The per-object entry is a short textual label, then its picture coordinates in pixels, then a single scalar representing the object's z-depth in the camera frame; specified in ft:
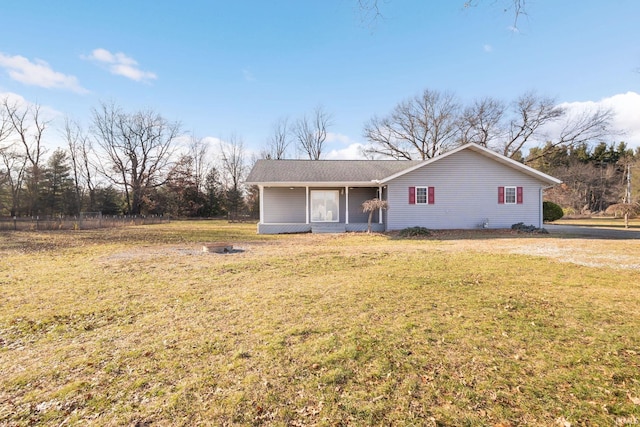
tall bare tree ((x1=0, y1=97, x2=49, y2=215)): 98.94
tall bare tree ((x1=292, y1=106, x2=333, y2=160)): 128.77
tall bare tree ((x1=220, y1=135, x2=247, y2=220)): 130.03
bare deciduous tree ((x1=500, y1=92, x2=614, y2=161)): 90.94
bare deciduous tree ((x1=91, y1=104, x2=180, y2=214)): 116.47
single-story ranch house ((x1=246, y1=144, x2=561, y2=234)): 51.80
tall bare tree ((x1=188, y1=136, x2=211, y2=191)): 129.70
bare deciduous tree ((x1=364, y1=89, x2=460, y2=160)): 110.52
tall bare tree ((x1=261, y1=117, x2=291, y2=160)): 131.23
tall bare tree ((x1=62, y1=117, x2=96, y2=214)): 110.52
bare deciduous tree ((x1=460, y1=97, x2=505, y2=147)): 109.09
